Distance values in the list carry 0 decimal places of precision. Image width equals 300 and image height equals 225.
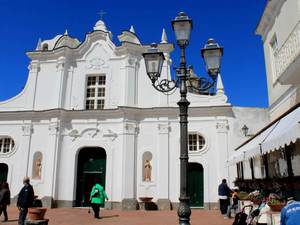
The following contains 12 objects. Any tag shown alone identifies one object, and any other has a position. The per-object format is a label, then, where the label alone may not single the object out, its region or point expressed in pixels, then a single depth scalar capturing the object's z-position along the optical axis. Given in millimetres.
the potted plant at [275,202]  7488
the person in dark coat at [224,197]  14391
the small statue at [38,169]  19564
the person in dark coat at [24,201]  9898
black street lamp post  6770
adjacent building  7606
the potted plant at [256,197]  9582
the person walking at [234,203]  13275
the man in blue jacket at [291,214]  4705
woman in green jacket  13836
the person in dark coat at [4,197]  11664
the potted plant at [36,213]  10475
